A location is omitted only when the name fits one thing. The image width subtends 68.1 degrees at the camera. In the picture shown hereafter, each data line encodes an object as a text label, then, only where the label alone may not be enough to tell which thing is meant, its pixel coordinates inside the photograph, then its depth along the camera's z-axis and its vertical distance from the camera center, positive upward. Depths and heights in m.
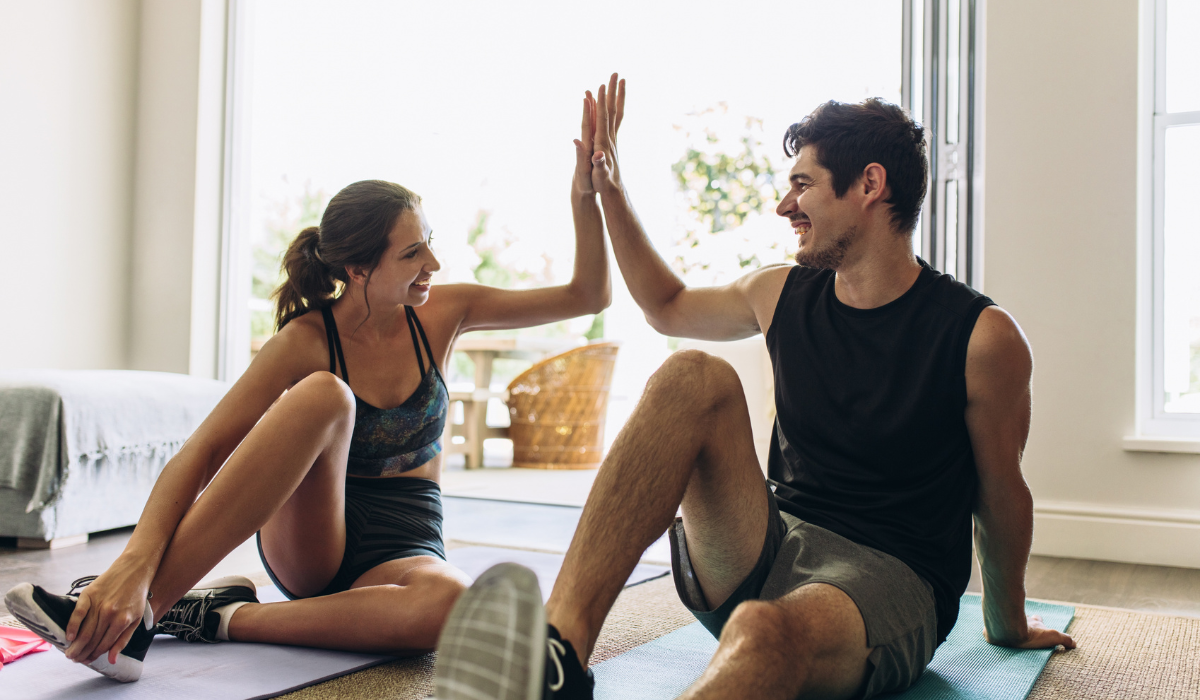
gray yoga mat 1.30 -0.50
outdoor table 4.93 -0.21
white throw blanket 2.52 -0.22
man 1.06 -0.15
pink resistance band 1.46 -0.50
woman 1.30 -0.17
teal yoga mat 1.36 -0.51
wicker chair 5.02 -0.29
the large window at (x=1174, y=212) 2.73 +0.49
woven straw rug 1.37 -0.52
